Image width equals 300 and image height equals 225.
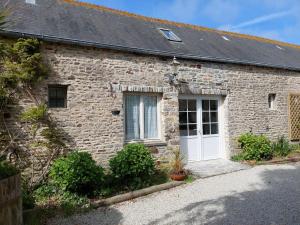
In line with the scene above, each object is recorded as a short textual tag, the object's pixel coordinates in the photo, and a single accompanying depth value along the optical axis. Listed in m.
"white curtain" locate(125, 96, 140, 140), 7.93
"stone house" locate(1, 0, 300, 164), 7.05
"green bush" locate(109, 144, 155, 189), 6.52
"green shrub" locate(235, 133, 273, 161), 9.38
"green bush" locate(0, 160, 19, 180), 3.65
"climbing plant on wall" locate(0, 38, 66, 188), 6.25
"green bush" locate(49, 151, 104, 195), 5.79
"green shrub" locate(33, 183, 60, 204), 5.89
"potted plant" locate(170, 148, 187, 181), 7.20
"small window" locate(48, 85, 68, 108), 6.91
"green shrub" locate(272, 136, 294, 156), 10.19
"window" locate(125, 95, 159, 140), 7.97
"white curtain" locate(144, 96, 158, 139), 8.25
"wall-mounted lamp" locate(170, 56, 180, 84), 8.47
